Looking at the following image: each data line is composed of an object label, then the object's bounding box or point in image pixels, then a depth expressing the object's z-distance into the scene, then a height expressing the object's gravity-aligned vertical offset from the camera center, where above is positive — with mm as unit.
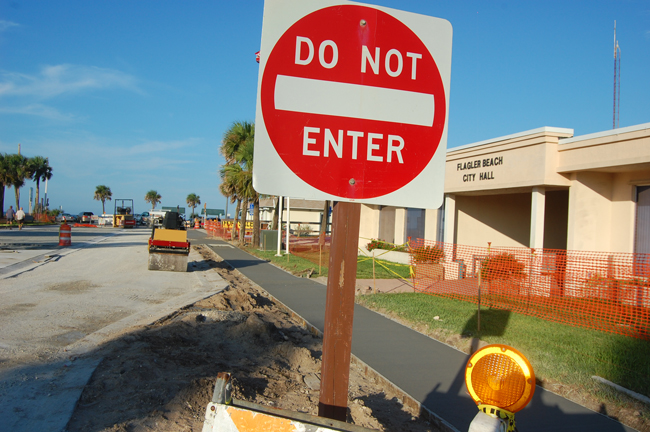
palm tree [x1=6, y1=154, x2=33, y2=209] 64062 +4589
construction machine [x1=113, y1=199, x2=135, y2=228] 62031 -1178
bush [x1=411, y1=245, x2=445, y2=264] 15984 -1012
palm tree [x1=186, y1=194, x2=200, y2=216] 127438 +3248
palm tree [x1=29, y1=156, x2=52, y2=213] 73812 +5477
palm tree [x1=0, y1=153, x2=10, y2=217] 62612 +3178
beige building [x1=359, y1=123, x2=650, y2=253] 12203 +1223
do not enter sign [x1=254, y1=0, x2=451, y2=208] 2014 +478
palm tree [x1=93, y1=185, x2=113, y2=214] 113562 +3469
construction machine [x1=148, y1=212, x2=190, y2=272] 15453 -1260
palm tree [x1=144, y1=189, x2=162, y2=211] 126750 +3477
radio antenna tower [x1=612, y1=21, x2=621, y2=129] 18578 +6420
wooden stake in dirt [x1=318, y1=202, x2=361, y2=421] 2043 -392
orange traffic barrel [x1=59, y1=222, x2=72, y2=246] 23609 -1386
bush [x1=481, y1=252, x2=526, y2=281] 12898 -1101
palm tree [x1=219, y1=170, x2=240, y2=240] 31700 +1853
